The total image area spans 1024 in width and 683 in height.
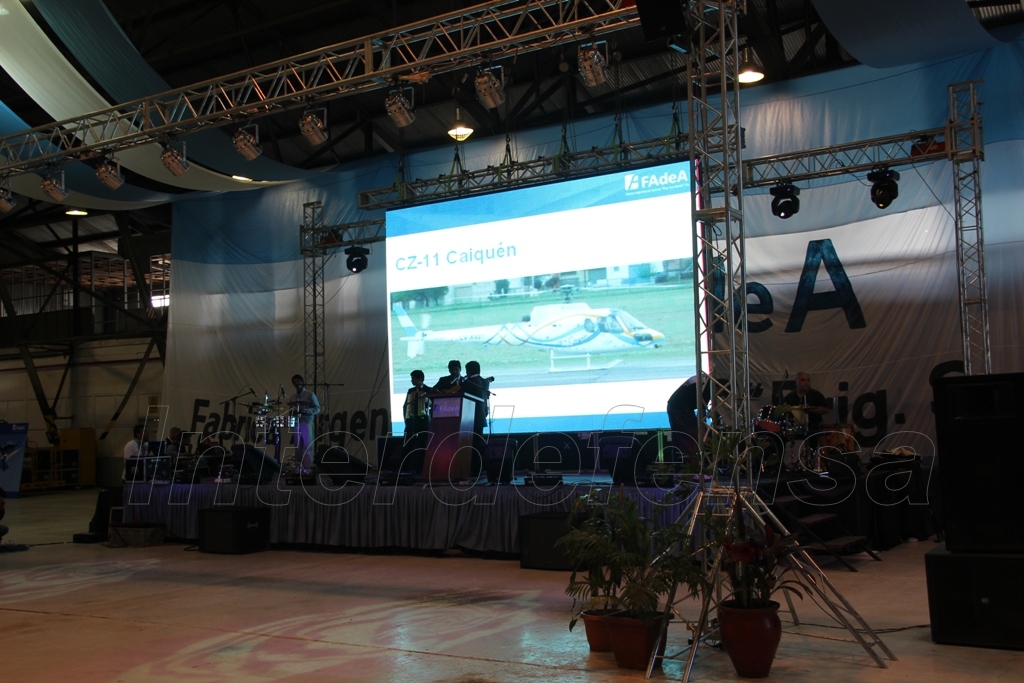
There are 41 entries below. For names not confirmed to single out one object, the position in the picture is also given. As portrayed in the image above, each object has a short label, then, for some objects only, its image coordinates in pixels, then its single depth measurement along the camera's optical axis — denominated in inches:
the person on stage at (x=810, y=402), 370.6
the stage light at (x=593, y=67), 267.3
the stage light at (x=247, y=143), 331.3
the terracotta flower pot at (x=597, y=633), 178.2
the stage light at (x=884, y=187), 391.9
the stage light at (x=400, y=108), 296.0
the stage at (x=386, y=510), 301.6
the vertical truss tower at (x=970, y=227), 366.9
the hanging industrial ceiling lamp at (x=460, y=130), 418.8
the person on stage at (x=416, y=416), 391.5
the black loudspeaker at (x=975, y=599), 169.7
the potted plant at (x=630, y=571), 165.3
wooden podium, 337.4
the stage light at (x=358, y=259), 517.7
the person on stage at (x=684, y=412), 307.9
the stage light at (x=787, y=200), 410.9
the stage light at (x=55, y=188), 370.3
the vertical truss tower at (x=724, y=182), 198.5
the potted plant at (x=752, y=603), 157.2
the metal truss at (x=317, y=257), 528.4
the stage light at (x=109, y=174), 353.1
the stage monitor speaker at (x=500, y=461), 336.5
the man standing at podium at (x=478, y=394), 364.8
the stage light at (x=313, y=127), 315.5
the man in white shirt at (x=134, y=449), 430.9
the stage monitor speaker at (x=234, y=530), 344.8
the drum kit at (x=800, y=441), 346.3
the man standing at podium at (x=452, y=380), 377.2
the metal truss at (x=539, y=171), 430.9
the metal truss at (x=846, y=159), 389.1
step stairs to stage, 275.1
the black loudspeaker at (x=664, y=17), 211.9
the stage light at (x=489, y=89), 284.4
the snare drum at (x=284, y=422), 435.8
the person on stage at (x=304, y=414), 437.7
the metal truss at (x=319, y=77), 264.4
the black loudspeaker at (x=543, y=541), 281.6
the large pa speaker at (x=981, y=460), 173.5
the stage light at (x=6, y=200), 385.6
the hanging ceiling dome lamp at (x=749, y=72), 373.1
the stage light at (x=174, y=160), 339.0
